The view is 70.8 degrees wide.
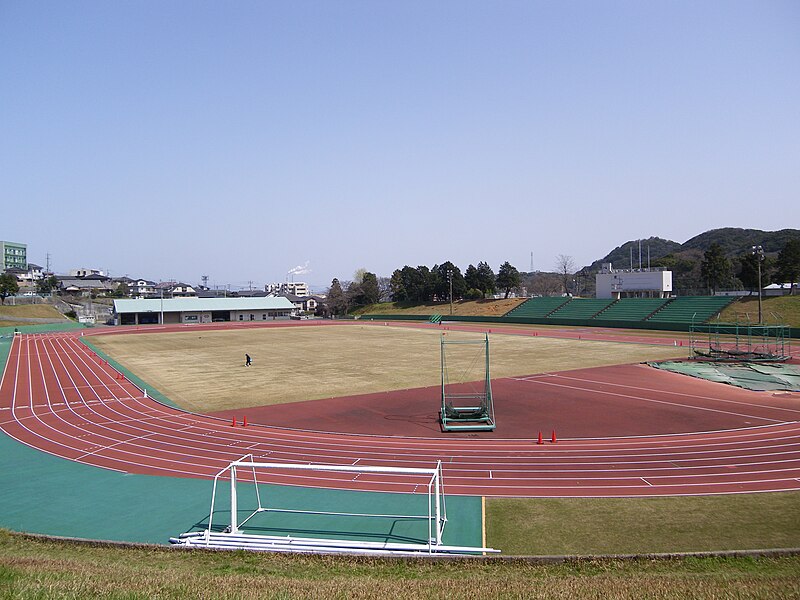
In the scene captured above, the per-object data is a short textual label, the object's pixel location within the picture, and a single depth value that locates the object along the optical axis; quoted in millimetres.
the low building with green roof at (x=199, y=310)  96188
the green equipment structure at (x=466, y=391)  22812
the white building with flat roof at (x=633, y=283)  76625
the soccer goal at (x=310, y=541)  10602
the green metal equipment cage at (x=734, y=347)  38875
